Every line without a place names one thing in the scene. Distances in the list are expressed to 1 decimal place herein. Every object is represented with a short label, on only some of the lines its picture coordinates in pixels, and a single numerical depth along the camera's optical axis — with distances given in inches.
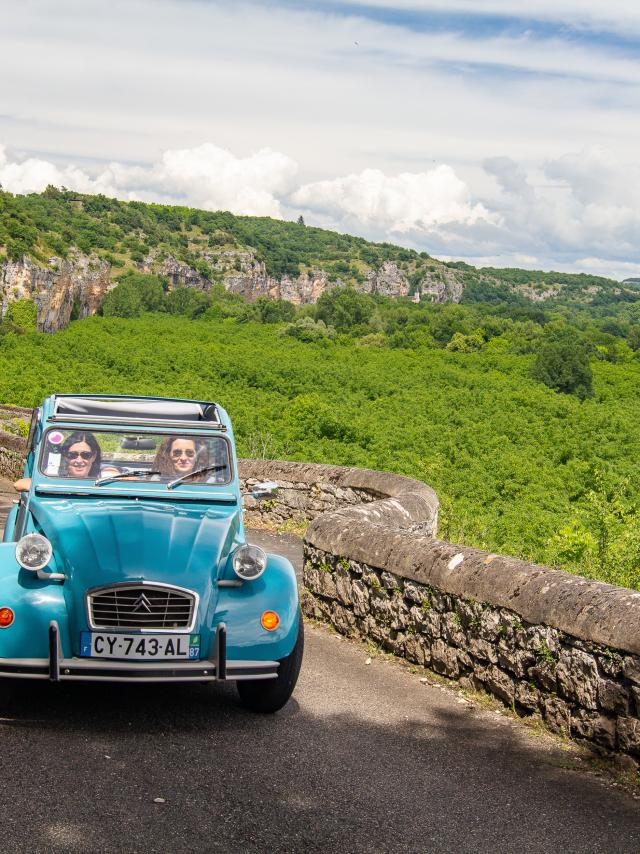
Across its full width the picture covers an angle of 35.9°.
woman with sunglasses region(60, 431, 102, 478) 272.2
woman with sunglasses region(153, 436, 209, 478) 282.0
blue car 217.9
